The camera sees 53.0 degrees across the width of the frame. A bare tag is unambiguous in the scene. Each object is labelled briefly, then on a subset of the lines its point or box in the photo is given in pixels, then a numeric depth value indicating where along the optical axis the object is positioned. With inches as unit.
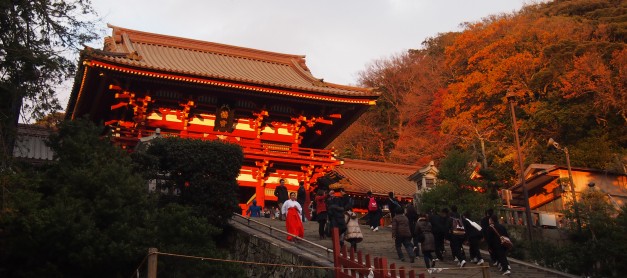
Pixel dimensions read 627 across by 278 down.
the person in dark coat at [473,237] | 480.4
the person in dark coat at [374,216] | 649.0
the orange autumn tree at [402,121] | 1530.5
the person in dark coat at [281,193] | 676.7
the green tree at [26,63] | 462.9
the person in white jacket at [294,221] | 505.0
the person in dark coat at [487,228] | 470.3
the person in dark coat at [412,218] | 508.1
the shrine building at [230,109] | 788.6
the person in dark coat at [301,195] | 664.4
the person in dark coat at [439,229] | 479.2
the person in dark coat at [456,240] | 481.1
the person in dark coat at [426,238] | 448.5
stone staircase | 446.0
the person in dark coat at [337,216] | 478.0
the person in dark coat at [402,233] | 463.5
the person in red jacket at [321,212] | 543.8
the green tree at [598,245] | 508.4
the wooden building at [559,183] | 922.7
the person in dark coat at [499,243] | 461.4
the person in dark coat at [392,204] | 584.5
